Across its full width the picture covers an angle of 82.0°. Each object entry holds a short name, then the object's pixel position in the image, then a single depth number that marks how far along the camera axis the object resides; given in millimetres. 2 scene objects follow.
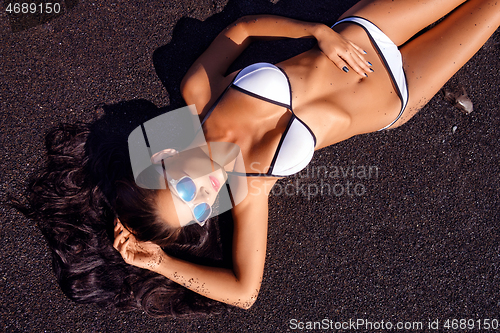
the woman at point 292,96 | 2123
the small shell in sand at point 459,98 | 2888
